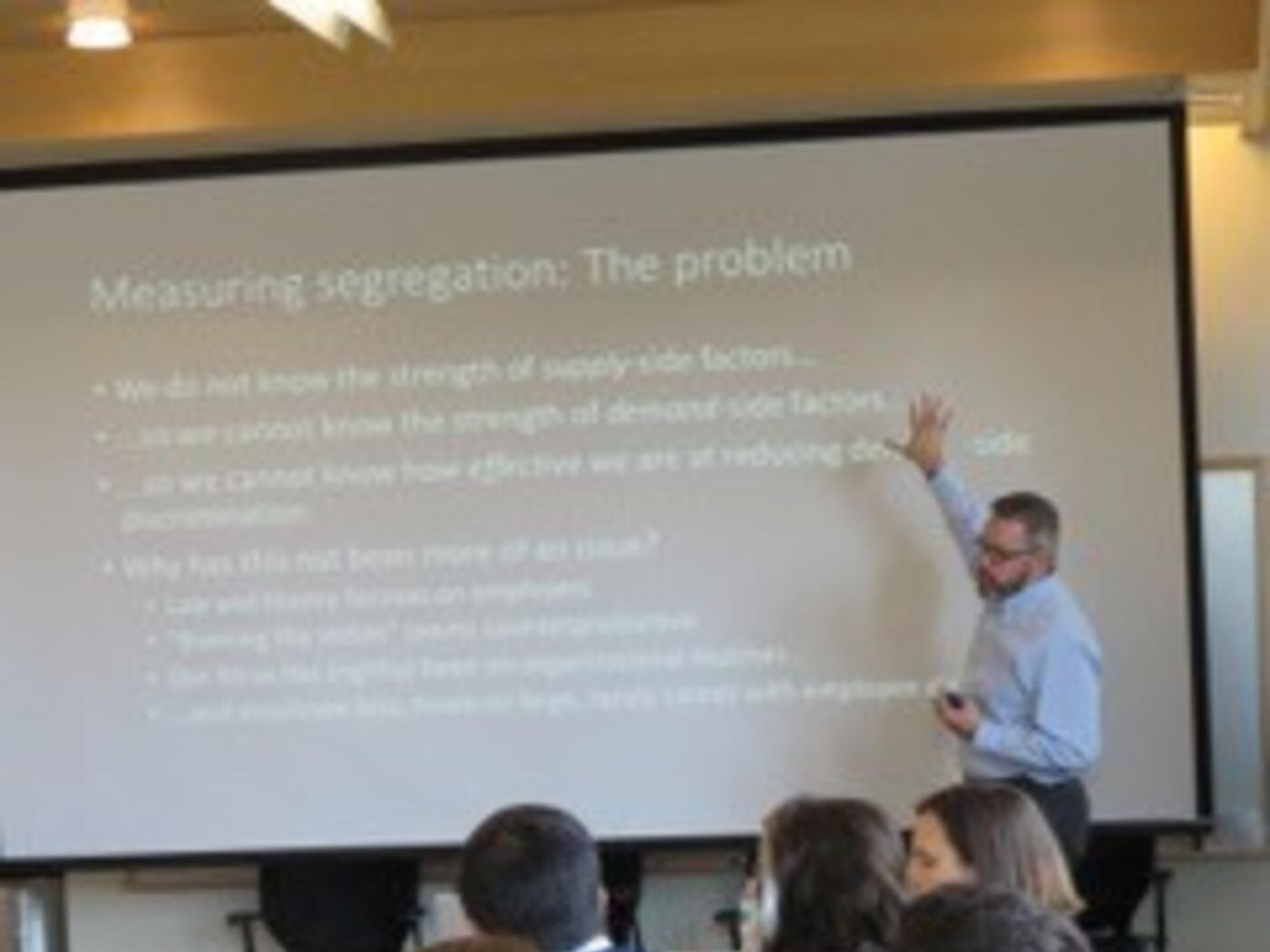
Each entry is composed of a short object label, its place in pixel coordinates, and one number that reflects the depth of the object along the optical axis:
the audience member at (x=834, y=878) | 6.57
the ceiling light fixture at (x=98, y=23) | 10.16
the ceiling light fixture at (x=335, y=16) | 8.89
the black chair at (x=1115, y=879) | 12.41
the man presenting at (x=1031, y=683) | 11.52
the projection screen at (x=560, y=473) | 12.27
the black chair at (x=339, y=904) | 12.96
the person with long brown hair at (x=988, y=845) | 7.21
